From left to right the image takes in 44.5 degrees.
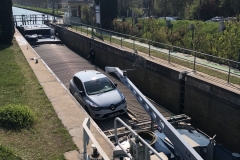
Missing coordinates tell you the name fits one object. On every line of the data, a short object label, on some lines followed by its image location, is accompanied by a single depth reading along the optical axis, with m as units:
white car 11.54
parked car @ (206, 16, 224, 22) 38.27
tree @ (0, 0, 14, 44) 23.34
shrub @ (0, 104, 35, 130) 8.33
